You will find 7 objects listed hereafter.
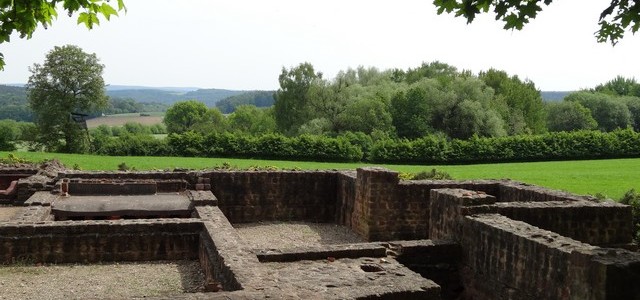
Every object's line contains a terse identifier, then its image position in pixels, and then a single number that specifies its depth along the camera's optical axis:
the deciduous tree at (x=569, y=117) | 66.94
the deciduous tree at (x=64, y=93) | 39.59
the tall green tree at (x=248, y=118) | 76.94
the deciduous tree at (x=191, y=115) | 89.29
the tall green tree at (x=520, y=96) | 60.12
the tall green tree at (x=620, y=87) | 85.94
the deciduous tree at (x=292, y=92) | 60.00
